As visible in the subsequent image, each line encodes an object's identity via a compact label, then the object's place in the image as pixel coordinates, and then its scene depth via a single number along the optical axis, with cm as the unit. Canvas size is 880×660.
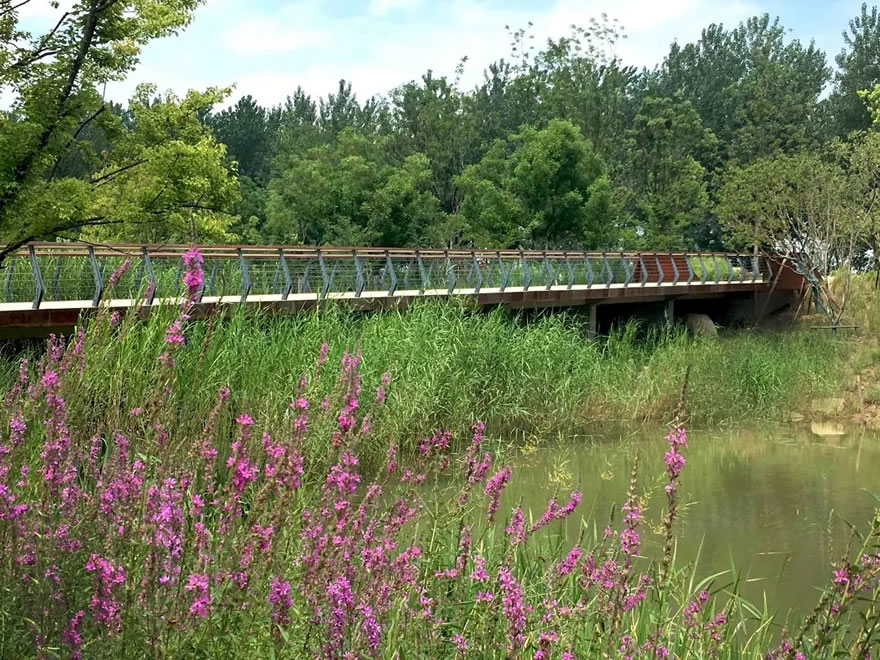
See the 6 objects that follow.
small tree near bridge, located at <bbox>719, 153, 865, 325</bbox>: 2627
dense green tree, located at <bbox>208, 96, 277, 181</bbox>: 7100
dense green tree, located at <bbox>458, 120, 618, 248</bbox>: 3228
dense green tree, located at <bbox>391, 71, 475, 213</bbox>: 3997
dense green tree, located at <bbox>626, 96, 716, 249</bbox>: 3897
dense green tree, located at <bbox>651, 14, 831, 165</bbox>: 4834
